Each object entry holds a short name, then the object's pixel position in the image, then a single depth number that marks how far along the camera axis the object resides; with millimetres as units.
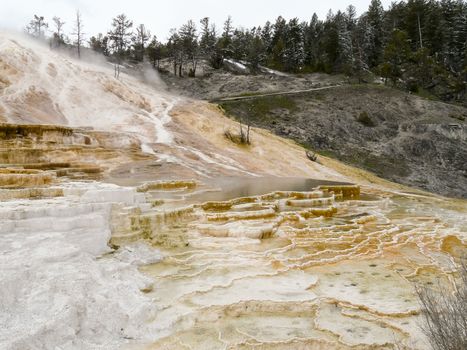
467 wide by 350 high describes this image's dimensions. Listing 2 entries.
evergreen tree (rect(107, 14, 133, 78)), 53844
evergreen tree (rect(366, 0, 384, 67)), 52312
